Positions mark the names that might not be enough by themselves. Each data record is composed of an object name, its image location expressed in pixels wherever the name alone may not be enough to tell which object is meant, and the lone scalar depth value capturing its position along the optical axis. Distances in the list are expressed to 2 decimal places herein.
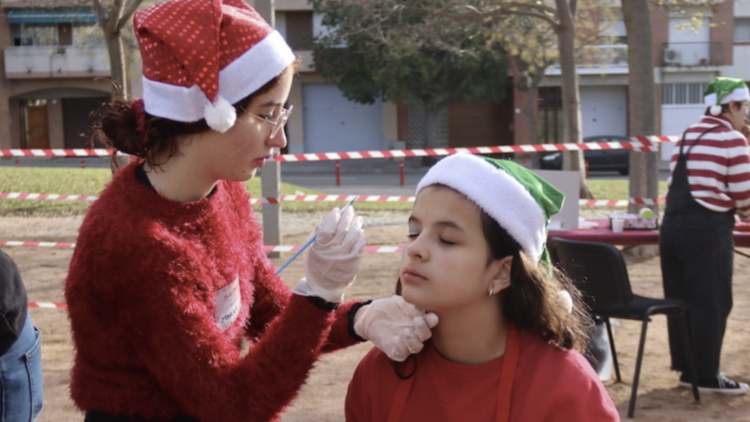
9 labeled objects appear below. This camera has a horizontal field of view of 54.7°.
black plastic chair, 4.08
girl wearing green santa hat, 1.73
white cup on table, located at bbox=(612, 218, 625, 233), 5.51
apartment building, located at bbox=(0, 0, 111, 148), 32.09
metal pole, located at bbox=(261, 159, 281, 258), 7.94
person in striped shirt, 4.20
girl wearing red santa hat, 1.56
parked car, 23.19
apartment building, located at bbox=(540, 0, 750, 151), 32.66
